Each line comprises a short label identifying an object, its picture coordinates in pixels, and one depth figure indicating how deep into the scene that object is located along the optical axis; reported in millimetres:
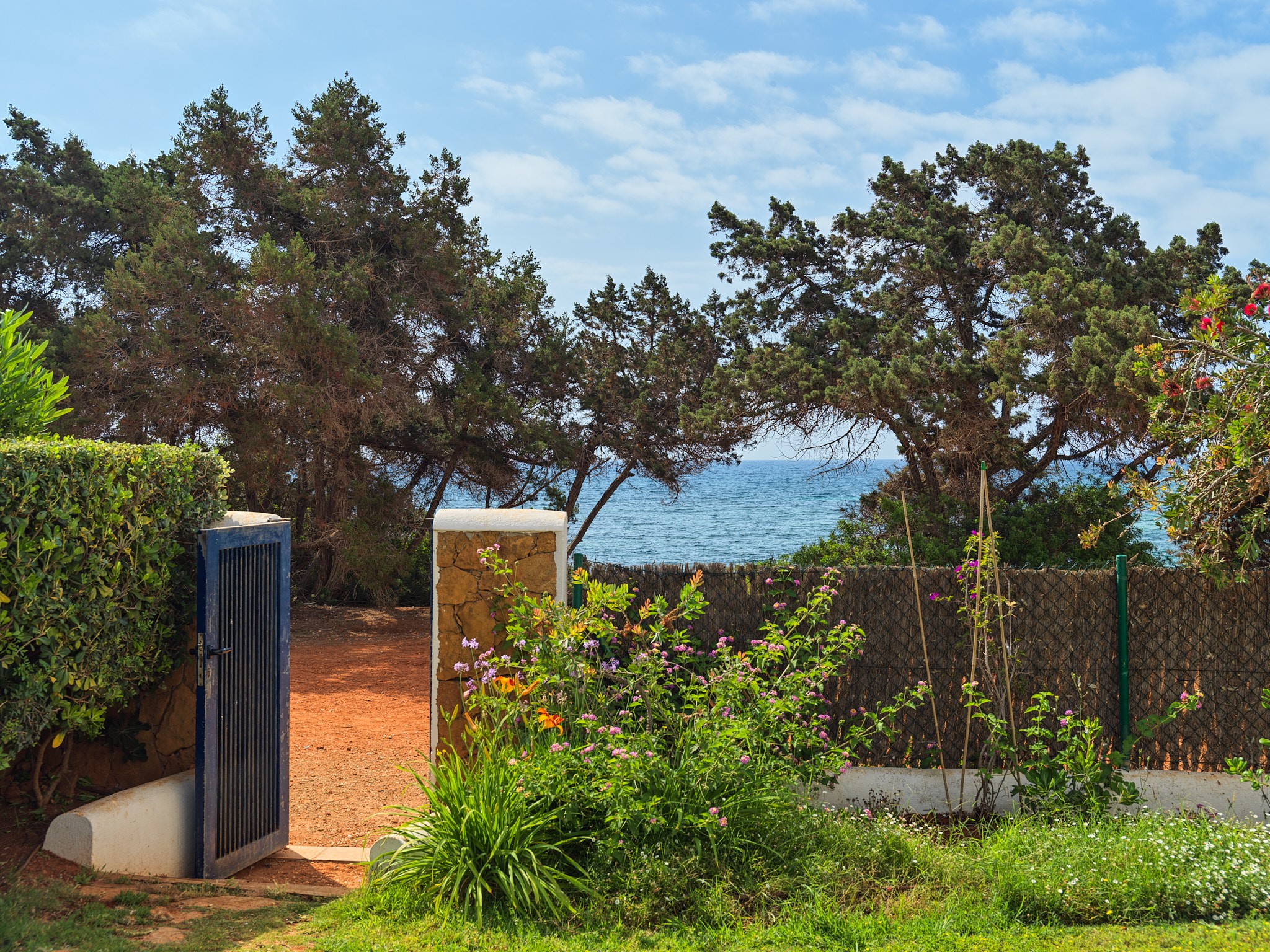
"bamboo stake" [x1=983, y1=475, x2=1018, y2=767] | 5727
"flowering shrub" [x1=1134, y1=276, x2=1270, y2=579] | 5801
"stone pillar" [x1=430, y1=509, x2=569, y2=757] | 5648
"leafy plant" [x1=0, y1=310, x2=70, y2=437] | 5613
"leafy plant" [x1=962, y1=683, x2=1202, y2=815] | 5551
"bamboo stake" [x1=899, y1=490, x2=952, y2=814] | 5688
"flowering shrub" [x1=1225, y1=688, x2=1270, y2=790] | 5617
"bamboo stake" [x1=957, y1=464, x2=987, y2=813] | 5621
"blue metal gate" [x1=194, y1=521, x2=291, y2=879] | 5141
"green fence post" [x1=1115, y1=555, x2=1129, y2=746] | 5891
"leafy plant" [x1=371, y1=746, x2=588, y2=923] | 4219
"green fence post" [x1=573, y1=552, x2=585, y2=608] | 5777
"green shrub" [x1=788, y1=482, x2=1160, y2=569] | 13438
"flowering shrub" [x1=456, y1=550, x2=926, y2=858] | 4504
